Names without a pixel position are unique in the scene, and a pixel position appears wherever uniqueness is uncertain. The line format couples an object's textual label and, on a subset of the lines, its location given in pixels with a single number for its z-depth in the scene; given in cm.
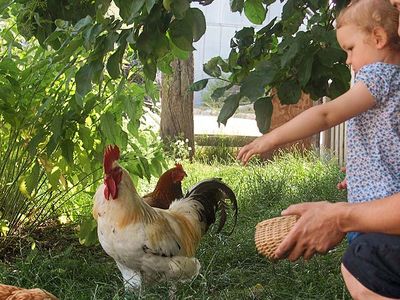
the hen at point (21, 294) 286
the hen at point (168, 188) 457
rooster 369
